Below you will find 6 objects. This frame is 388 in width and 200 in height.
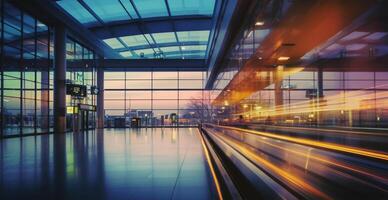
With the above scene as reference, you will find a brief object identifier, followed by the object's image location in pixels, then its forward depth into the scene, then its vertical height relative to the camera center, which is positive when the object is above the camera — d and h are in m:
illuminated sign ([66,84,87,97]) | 26.80 +1.80
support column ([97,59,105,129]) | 38.72 +1.48
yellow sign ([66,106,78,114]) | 29.22 +0.27
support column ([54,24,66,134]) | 25.53 +2.40
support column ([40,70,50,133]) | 25.25 +0.78
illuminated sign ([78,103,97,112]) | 30.88 +0.48
